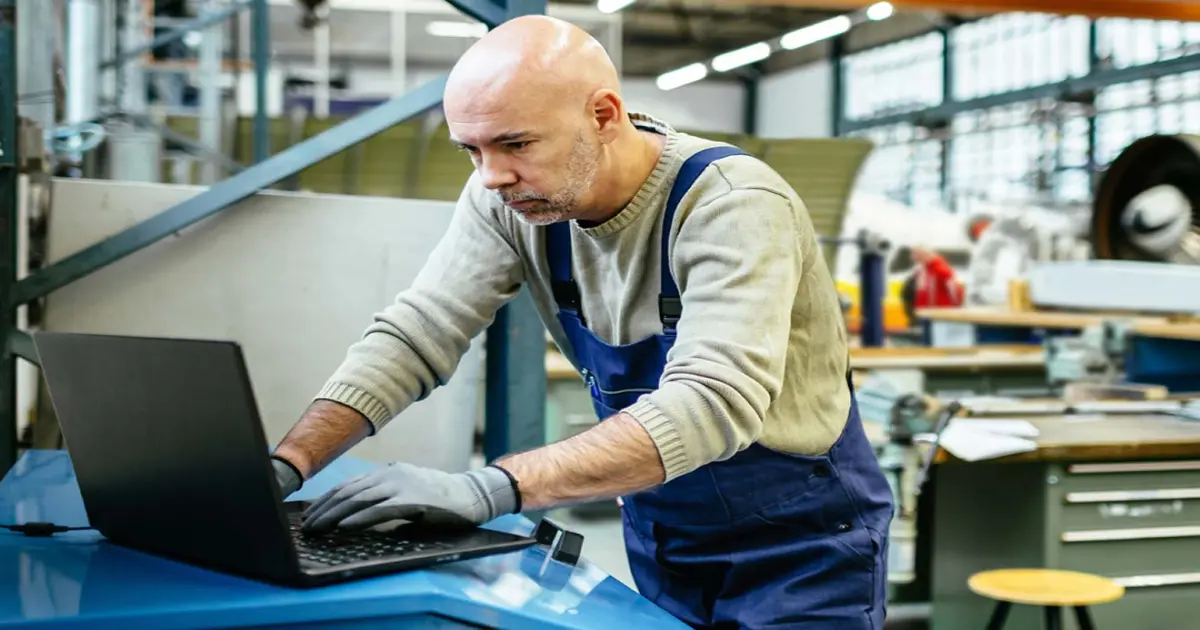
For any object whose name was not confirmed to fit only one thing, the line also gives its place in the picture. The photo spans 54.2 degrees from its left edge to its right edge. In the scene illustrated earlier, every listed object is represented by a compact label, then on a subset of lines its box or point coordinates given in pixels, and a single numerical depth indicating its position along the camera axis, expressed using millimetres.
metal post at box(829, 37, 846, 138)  15844
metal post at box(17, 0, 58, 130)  2273
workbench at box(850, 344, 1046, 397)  4645
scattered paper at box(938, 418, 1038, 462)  2566
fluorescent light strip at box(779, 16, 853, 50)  12352
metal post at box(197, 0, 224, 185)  6016
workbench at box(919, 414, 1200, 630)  2670
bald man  1110
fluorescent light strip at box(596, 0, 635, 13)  9125
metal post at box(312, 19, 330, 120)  8656
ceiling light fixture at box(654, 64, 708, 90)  15820
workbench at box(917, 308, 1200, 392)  4223
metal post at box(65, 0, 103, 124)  4887
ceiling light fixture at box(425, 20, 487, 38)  10289
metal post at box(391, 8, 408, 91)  9172
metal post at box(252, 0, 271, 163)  3938
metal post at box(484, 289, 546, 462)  1862
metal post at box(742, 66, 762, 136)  17984
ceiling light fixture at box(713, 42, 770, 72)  14070
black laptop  866
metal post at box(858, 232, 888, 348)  5028
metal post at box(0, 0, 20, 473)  1697
